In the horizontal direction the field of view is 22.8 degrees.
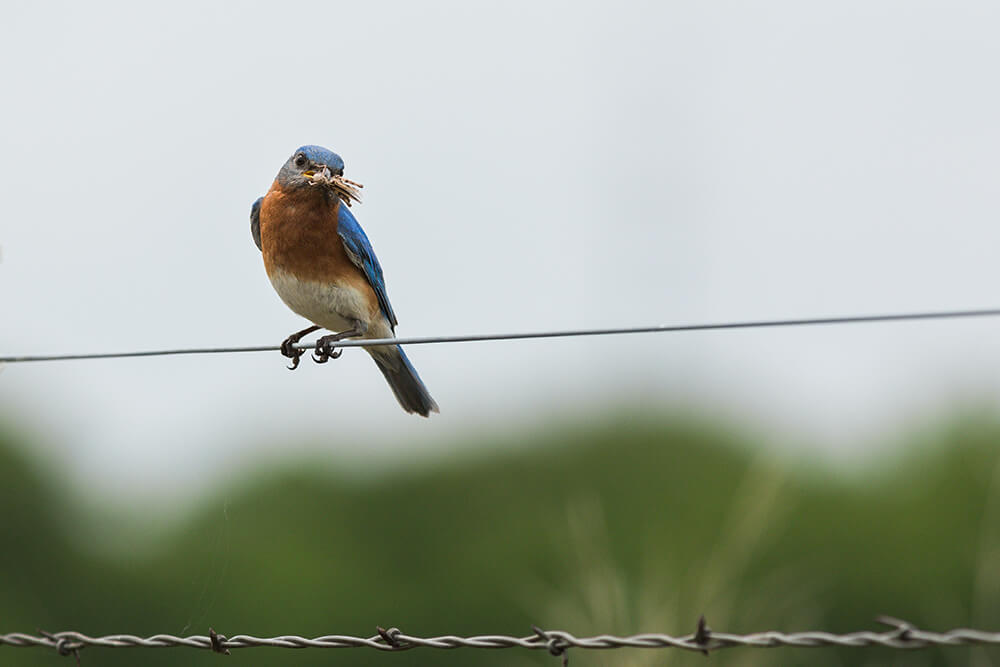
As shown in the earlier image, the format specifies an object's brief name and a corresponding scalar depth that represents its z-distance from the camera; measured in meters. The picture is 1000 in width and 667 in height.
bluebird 11.41
